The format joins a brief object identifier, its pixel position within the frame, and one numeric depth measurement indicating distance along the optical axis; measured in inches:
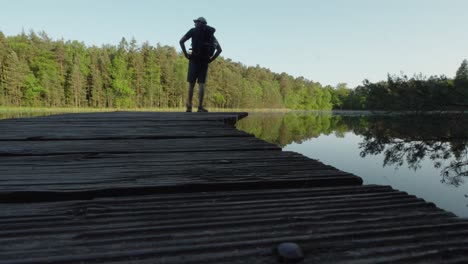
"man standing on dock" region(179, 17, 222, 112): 234.1
